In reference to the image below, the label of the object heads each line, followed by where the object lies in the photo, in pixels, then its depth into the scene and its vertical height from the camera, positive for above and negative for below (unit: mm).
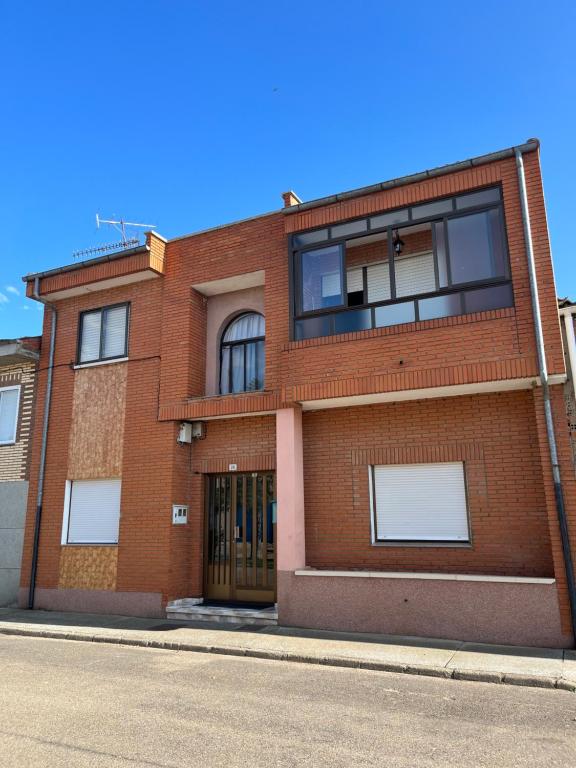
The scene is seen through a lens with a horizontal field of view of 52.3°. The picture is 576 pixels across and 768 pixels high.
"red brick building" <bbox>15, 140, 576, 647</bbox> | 8664 +1987
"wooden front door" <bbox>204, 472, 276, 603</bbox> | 10844 -81
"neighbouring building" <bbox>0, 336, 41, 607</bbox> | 12633 +2044
